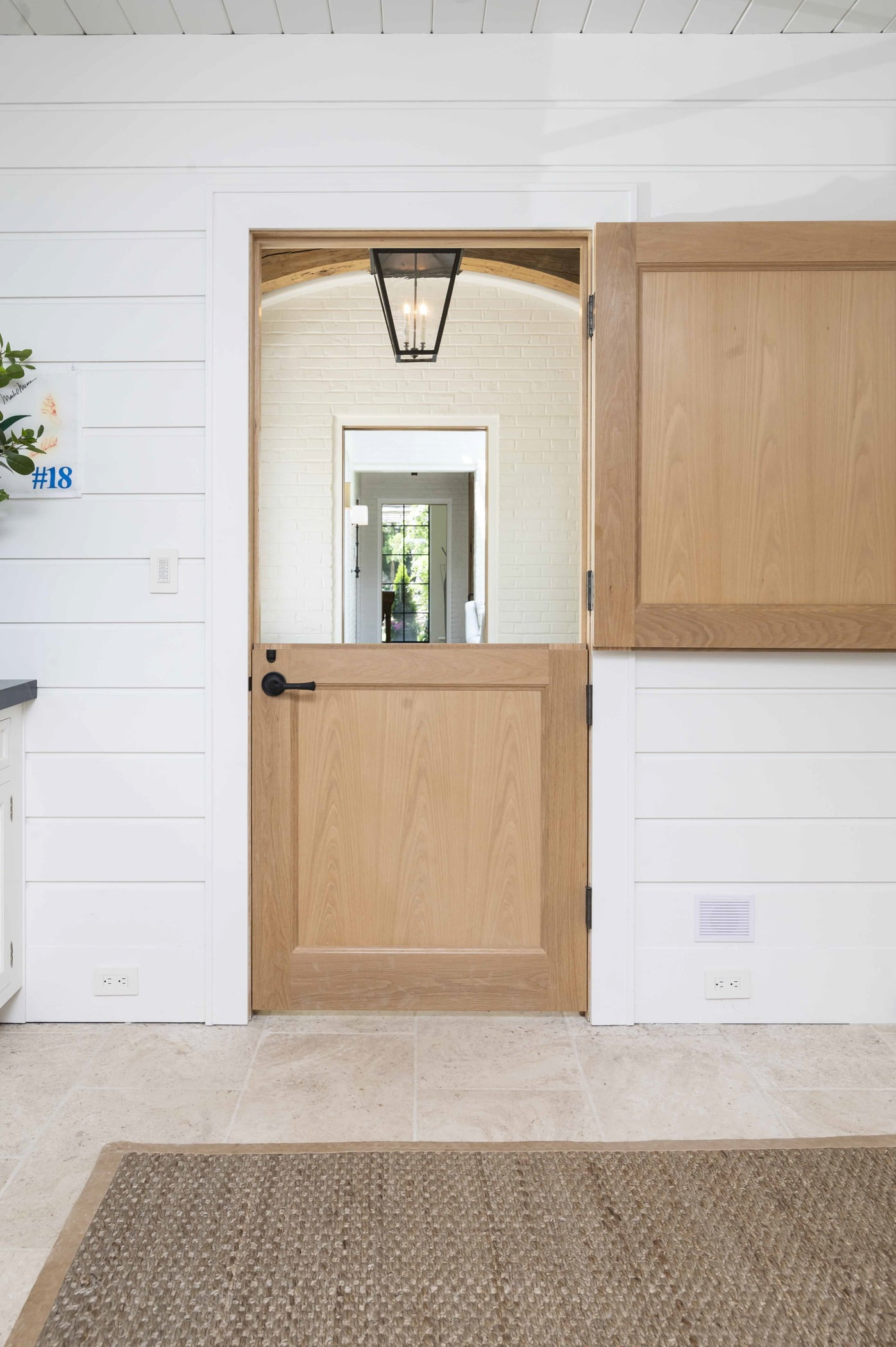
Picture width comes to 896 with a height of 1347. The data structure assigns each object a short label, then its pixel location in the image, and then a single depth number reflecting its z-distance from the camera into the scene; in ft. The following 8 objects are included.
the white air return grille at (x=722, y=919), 7.84
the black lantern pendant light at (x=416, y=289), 7.74
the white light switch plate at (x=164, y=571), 7.70
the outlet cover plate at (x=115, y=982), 7.81
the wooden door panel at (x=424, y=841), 7.89
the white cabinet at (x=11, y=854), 7.41
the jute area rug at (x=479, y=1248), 4.45
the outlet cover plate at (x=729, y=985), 7.84
